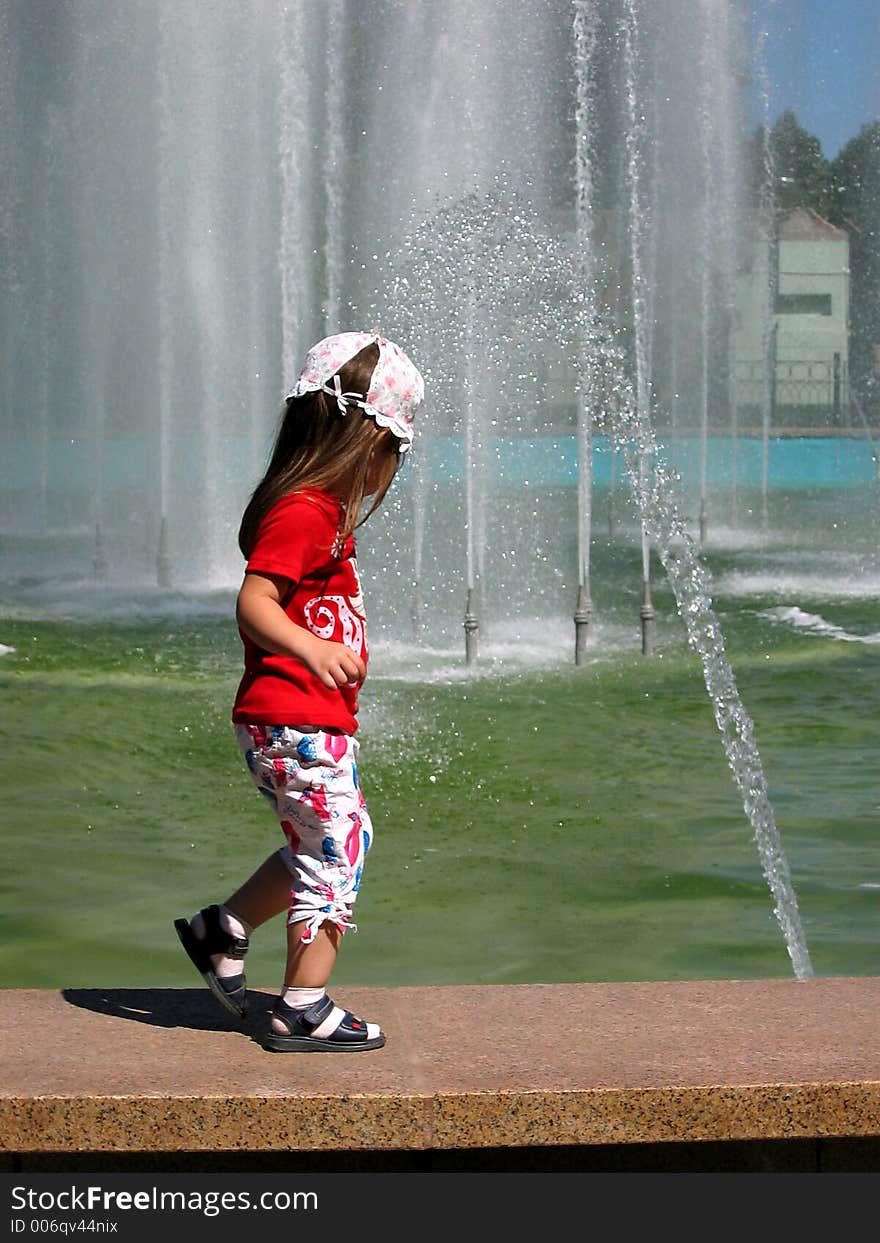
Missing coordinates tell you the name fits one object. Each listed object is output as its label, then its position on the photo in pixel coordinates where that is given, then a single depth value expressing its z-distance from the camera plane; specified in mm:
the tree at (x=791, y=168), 26922
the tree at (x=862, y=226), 31531
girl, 3016
